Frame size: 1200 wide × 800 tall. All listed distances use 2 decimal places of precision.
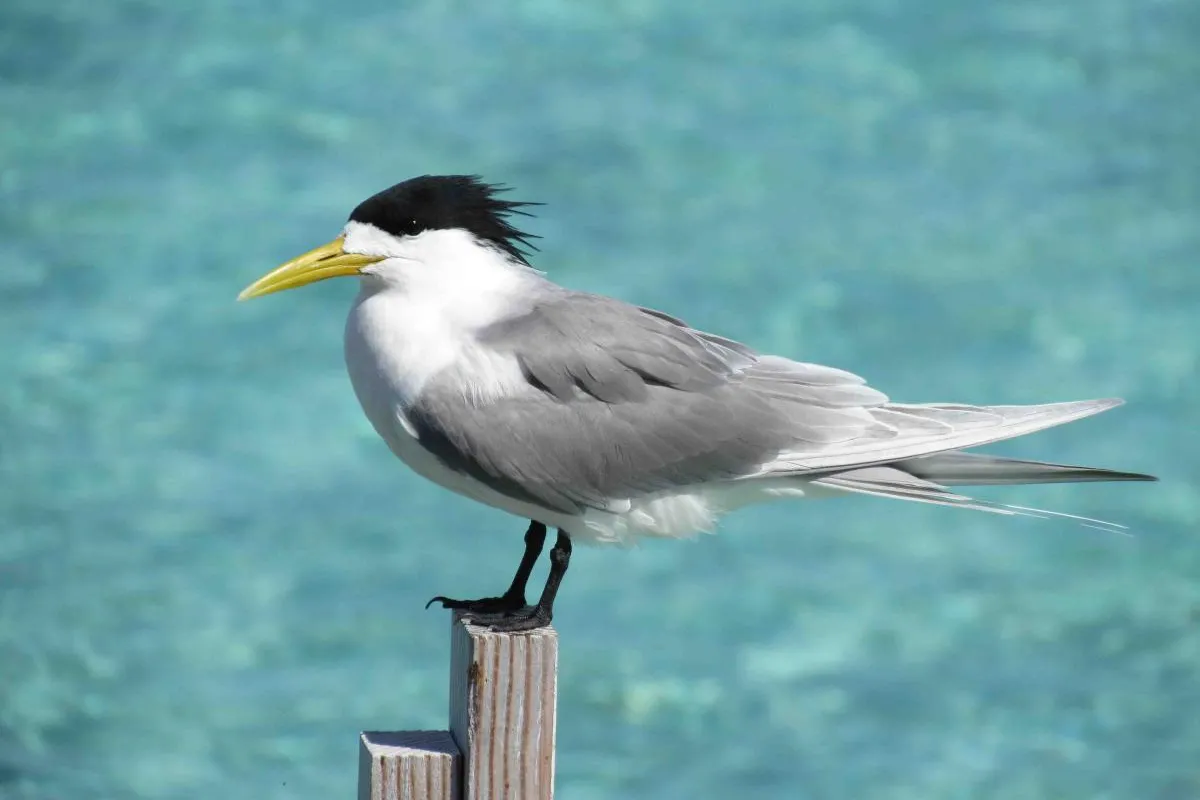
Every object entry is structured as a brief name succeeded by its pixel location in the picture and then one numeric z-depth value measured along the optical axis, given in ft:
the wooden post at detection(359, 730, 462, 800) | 19.03
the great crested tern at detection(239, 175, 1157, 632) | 21.80
